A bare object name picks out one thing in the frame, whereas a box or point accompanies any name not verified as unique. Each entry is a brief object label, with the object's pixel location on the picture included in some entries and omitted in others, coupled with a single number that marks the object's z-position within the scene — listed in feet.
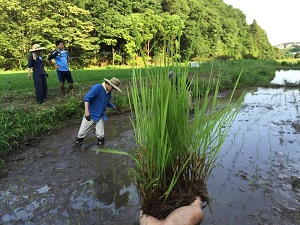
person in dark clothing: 22.06
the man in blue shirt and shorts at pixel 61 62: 24.39
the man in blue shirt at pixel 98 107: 14.61
